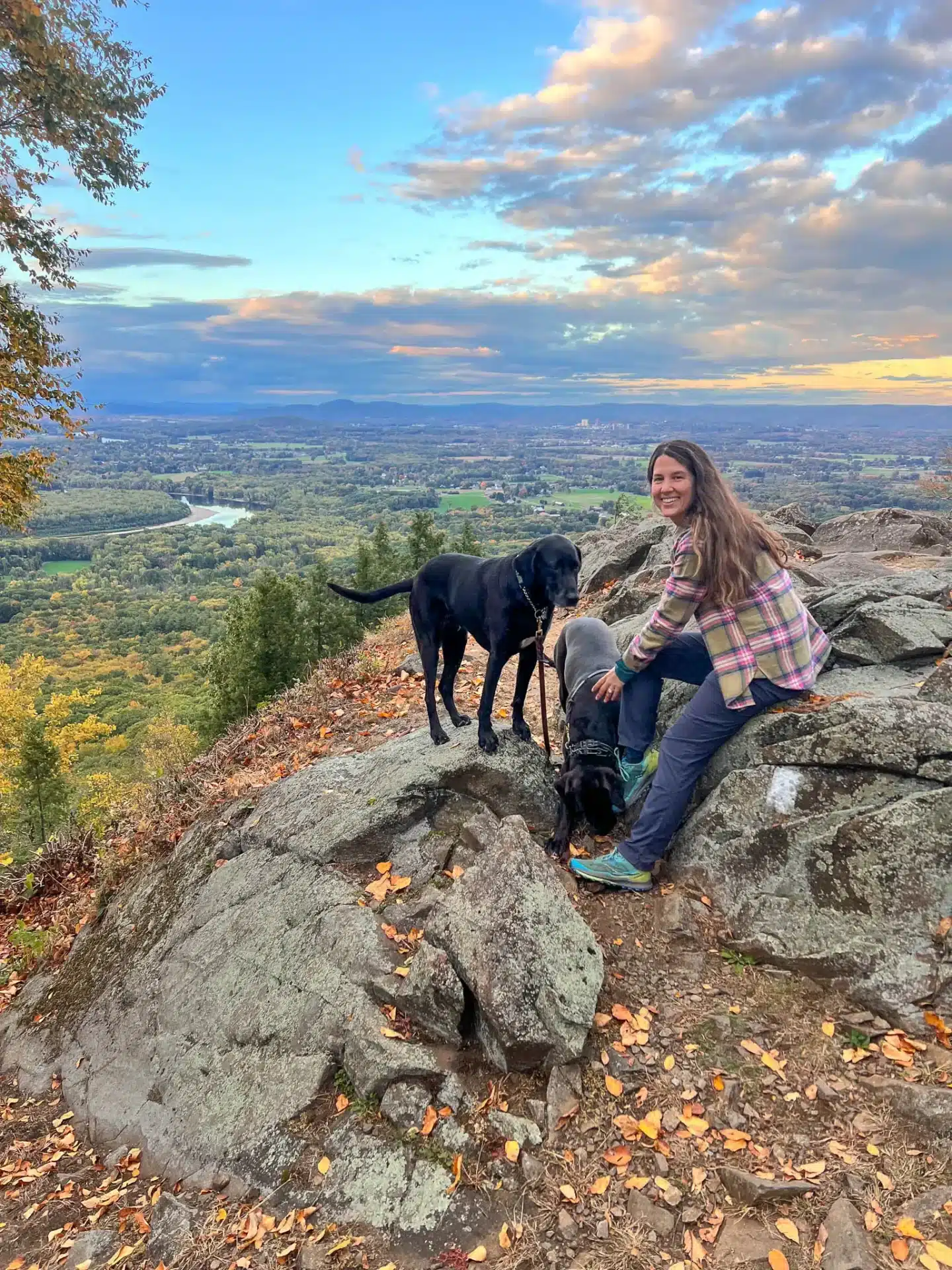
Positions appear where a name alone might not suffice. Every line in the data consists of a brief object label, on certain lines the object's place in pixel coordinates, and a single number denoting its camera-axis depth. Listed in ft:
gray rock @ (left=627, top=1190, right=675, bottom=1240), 9.06
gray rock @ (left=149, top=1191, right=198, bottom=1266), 10.35
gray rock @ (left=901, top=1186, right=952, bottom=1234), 8.41
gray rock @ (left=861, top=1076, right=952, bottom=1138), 9.47
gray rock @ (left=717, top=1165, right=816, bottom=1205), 8.95
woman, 12.98
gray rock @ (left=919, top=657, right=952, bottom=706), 14.40
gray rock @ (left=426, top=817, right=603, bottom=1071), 11.08
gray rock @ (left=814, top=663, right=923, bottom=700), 15.27
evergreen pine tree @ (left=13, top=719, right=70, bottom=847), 55.83
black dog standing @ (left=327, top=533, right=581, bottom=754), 14.84
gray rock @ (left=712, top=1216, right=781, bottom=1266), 8.47
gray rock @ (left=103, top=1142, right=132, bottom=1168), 12.71
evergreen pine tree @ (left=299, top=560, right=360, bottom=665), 86.89
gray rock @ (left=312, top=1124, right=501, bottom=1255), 9.51
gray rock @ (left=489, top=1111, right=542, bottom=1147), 10.27
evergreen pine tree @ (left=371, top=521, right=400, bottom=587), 108.68
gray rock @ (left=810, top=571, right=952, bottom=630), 18.76
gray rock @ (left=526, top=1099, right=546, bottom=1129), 10.50
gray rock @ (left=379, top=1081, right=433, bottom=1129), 10.73
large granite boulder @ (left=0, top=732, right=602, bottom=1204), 11.56
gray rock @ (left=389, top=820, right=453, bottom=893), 15.35
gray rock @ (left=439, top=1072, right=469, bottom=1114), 10.80
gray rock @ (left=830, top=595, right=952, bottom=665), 16.81
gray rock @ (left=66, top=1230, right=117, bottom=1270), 10.66
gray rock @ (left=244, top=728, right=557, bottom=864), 16.24
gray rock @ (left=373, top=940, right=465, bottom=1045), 11.72
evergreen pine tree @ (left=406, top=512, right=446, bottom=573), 113.19
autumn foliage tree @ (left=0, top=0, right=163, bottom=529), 26.37
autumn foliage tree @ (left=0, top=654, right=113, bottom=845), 56.39
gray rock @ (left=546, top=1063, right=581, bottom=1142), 10.44
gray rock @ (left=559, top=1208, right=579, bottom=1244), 9.17
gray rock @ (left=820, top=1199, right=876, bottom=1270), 8.11
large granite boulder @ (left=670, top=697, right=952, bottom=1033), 11.50
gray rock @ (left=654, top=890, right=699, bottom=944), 13.32
